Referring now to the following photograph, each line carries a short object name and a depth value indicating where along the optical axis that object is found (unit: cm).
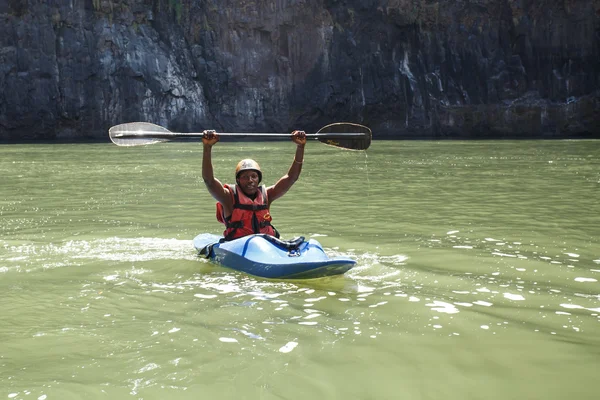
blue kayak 606
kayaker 714
